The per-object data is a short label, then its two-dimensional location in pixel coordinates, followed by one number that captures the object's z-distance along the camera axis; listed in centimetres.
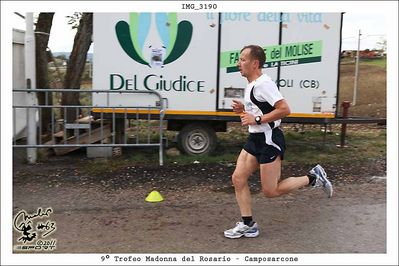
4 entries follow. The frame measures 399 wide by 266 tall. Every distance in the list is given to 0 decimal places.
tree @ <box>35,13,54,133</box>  855
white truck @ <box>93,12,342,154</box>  752
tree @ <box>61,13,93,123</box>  848
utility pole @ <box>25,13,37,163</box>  728
